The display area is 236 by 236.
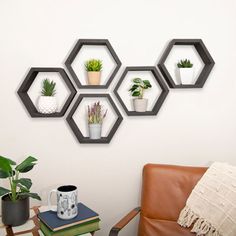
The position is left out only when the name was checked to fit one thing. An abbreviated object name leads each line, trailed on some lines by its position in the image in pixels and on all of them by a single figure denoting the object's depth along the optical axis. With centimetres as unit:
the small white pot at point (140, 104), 185
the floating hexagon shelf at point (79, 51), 180
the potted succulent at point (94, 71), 179
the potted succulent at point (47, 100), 177
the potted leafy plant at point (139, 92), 184
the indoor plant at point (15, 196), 138
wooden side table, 136
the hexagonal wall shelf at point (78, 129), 183
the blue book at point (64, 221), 132
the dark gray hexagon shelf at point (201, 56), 185
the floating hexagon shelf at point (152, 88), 185
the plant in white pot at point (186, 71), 186
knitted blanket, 143
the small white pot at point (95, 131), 182
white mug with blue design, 138
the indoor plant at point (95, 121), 182
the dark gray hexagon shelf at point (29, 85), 179
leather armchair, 165
